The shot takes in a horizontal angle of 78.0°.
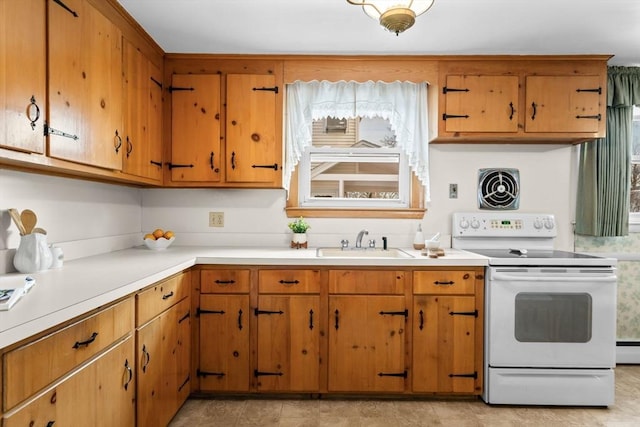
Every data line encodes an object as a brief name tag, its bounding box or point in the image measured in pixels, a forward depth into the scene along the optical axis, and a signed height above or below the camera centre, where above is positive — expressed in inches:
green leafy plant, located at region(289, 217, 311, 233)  114.2 -5.2
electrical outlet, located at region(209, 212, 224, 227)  119.1 -3.2
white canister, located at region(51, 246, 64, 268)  74.0 -9.4
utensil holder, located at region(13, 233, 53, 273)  68.9 -8.2
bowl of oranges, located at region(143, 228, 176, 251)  104.8 -8.5
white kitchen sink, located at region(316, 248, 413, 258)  110.5 -12.1
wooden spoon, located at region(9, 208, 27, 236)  68.9 -2.3
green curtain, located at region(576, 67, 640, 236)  115.0 +13.2
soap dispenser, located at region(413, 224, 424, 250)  113.4 -8.9
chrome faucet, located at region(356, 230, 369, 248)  113.7 -8.1
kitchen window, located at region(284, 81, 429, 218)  116.8 +18.5
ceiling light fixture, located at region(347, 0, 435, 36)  63.0 +32.3
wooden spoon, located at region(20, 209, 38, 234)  71.6 -2.2
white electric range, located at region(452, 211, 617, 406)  92.7 -28.0
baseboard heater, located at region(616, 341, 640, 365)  119.8 -43.5
